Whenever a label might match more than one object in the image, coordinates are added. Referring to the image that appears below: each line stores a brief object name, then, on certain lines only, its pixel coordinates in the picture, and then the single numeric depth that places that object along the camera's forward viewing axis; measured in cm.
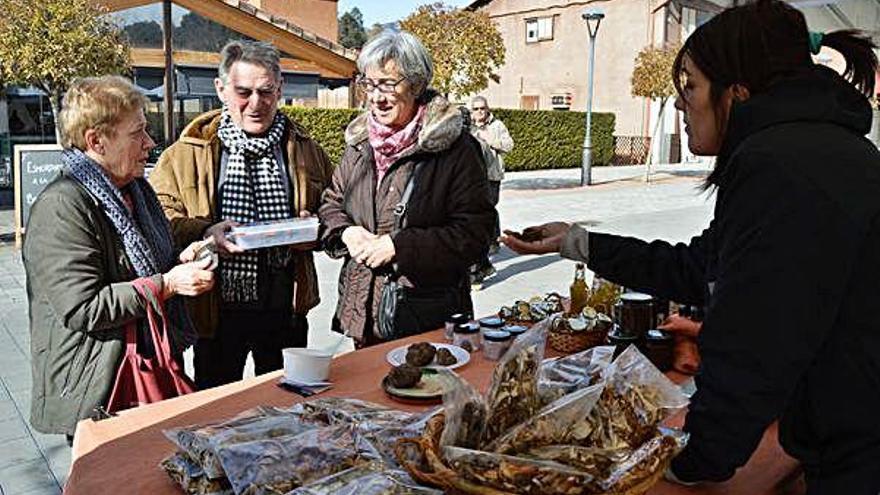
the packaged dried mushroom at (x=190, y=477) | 128
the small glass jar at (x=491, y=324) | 223
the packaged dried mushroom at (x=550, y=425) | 111
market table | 141
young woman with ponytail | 111
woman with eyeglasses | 245
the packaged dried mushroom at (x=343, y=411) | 149
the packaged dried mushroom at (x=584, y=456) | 106
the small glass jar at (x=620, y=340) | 201
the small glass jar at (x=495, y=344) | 209
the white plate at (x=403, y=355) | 206
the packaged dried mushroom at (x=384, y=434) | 128
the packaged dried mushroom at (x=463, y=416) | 115
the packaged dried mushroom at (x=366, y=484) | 112
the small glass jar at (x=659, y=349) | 203
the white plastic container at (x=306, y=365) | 188
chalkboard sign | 738
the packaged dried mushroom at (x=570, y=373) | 129
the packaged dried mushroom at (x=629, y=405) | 115
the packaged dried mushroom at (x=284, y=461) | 121
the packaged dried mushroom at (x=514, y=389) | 118
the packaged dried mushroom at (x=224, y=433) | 130
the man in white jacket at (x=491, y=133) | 772
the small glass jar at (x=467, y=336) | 220
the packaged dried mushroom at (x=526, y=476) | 102
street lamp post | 1587
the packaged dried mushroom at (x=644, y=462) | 104
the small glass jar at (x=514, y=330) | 218
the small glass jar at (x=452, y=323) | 227
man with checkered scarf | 257
